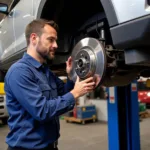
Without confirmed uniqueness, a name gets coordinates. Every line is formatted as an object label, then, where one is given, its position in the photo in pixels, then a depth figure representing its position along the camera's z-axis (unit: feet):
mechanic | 3.68
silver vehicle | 3.05
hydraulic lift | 8.82
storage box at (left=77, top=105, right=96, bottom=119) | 18.49
